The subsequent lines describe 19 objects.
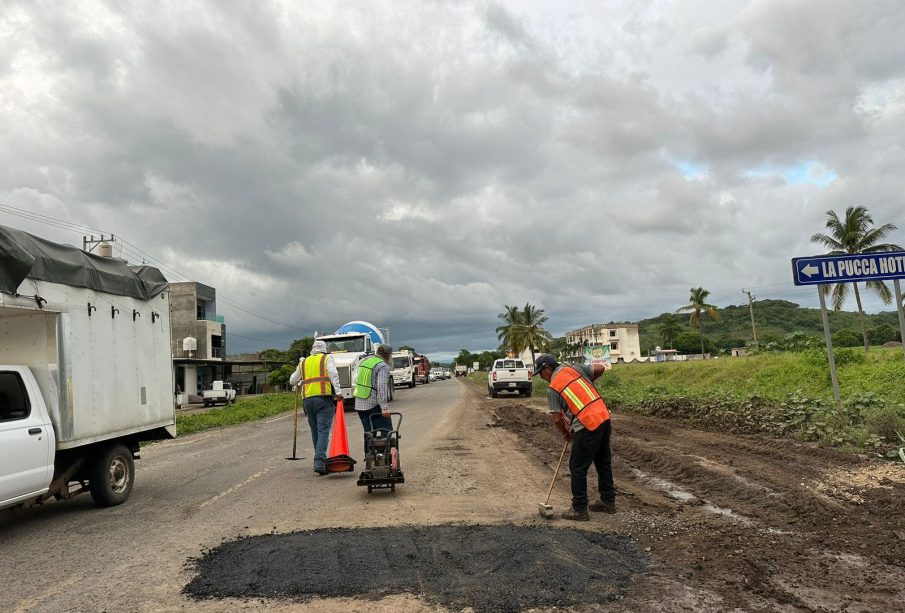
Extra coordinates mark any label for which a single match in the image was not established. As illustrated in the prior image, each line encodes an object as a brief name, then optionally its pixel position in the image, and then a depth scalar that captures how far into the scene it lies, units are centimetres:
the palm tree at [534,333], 7619
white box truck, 634
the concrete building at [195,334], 5303
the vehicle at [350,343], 2302
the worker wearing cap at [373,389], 844
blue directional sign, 1057
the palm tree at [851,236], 3791
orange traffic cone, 901
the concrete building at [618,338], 11762
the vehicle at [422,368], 6309
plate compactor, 771
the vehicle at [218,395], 4459
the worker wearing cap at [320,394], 954
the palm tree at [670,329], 11181
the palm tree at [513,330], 7662
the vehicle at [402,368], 4269
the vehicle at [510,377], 3206
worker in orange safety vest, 650
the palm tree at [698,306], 7269
